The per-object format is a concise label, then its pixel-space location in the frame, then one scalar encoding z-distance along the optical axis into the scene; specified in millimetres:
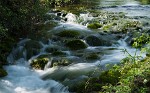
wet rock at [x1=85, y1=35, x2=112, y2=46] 13807
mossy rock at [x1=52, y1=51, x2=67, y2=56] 11961
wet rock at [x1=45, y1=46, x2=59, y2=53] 12635
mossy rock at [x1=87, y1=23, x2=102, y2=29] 16688
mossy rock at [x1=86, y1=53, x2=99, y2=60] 11514
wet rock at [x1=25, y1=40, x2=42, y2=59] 12272
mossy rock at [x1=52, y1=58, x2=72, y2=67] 10859
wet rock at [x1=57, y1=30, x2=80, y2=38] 14634
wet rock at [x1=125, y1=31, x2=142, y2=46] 14033
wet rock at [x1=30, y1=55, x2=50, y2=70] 10906
